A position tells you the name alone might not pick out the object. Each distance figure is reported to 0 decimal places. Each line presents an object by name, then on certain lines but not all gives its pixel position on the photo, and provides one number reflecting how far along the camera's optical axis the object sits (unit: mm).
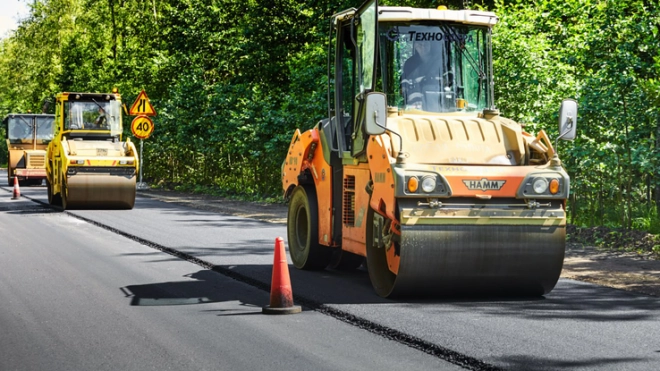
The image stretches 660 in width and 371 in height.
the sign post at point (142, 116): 31828
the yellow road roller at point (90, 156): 23703
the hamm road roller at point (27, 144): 40969
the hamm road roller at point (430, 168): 9359
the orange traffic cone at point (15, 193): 29911
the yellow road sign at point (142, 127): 32125
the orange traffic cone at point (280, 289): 8969
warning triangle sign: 31781
